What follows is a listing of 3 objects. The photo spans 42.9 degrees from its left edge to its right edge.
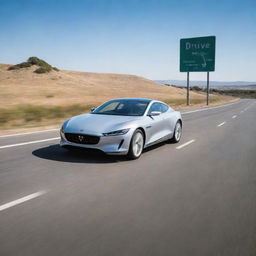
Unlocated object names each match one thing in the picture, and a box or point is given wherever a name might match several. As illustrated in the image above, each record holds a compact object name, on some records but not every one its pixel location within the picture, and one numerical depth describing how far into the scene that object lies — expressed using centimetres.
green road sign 3903
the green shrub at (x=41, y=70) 6306
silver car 696
